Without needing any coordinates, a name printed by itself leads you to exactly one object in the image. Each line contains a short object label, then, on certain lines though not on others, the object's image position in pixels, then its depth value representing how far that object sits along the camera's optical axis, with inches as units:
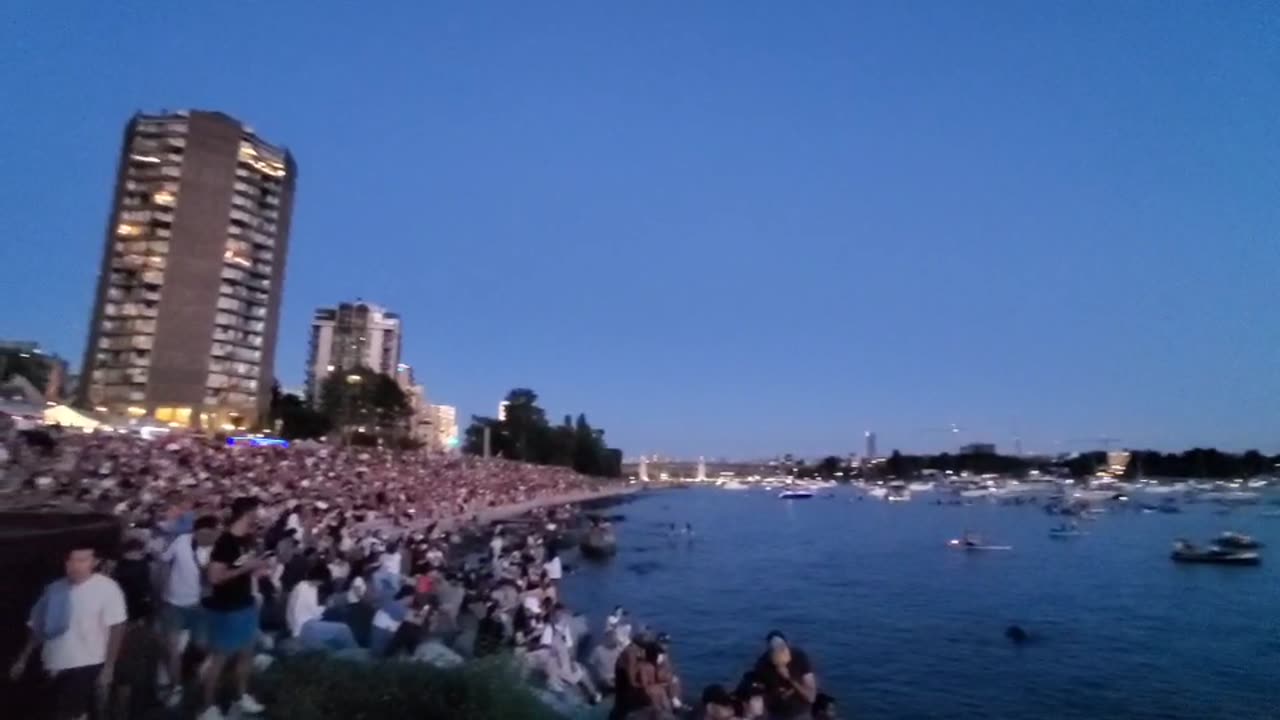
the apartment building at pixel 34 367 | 2903.5
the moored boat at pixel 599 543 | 1878.7
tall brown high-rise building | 3105.3
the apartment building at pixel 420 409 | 6072.8
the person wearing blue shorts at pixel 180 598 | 308.5
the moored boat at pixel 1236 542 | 2011.6
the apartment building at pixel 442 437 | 6815.9
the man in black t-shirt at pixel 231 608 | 273.1
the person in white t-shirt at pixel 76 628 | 222.4
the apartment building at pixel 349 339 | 6402.6
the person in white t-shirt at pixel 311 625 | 443.5
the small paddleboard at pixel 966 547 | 2199.8
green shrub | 284.0
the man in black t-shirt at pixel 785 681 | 414.9
